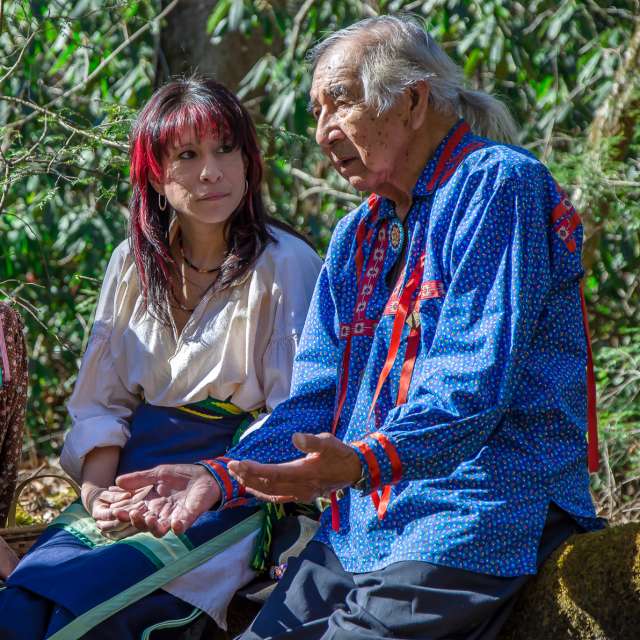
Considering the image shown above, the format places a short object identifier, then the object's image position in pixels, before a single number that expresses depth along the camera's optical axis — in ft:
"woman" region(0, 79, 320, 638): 17.95
